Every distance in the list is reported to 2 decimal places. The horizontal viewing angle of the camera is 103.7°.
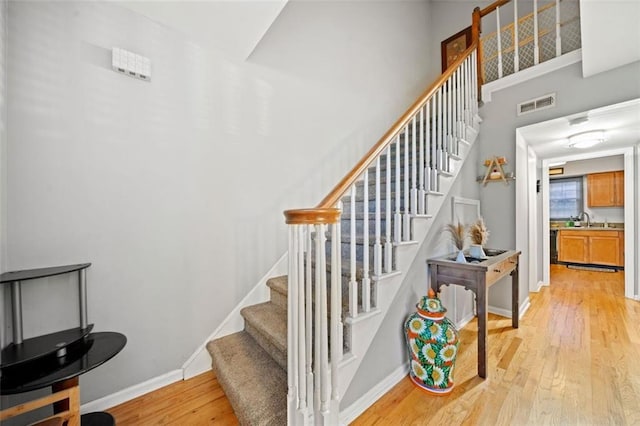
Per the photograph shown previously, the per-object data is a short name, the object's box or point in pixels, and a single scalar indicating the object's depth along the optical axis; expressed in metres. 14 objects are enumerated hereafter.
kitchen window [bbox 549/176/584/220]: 5.70
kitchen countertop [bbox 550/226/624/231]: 4.99
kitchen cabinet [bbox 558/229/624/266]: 4.89
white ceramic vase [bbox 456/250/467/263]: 2.01
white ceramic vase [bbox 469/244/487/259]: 2.20
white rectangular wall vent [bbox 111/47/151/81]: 1.54
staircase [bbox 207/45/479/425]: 1.18
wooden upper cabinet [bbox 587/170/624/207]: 4.97
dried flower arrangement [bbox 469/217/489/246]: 2.26
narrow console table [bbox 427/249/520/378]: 1.80
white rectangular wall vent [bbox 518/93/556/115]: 2.57
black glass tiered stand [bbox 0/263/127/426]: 1.04
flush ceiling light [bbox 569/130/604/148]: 2.71
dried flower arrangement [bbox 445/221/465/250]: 2.18
